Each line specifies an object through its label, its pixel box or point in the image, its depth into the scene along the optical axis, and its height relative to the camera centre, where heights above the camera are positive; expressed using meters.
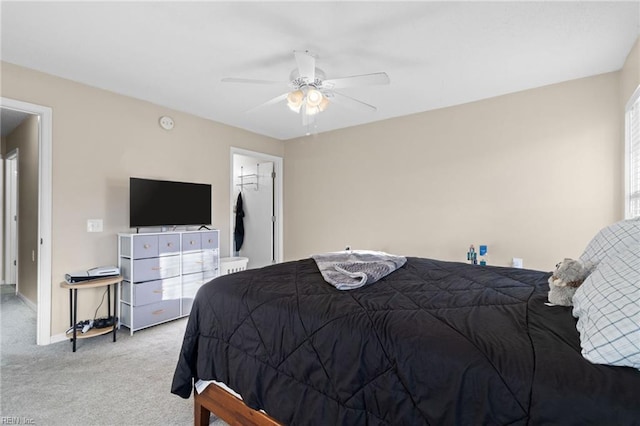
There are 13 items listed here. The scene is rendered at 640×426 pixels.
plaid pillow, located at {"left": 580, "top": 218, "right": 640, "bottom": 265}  1.29 -0.13
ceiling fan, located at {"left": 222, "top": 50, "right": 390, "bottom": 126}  2.15 +0.96
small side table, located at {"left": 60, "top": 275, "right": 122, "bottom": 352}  2.66 -0.89
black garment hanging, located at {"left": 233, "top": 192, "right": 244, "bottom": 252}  5.37 -0.36
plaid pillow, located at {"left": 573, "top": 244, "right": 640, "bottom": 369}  0.77 -0.30
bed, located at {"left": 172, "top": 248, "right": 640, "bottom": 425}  0.78 -0.48
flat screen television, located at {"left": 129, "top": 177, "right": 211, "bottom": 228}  3.17 +0.05
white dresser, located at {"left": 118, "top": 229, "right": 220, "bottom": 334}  3.01 -0.72
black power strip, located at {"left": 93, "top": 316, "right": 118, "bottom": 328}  2.84 -1.11
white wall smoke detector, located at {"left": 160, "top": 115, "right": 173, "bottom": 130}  3.56 +1.02
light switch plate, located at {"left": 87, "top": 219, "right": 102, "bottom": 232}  3.02 -0.19
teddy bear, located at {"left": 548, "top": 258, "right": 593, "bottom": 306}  1.24 -0.30
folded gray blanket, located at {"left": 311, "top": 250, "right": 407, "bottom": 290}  1.57 -0.36
